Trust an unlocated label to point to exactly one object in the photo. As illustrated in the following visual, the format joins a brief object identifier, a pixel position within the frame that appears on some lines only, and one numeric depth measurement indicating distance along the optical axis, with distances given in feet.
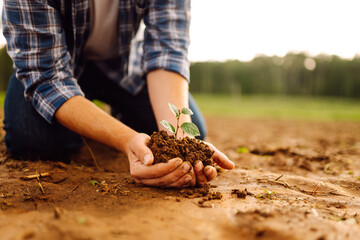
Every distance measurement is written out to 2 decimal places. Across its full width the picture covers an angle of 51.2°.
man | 2.20
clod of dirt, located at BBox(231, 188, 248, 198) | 2.02
